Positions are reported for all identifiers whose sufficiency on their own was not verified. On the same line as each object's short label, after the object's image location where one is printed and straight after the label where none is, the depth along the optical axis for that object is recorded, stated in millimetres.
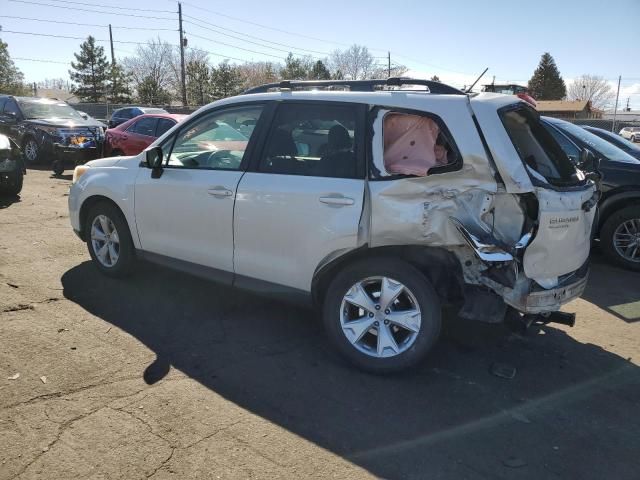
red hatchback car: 12219
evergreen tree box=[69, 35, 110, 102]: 56750
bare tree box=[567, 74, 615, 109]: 102750
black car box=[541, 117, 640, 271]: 6551
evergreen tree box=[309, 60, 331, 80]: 64375
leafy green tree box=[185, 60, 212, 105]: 54969
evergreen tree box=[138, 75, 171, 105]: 53375
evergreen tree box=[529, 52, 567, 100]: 77375
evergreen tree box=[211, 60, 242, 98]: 53594
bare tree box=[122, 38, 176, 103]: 72375
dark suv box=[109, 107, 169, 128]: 22109
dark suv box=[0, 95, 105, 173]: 13297
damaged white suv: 3486
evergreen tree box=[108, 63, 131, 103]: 54969
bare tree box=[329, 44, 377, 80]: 78375
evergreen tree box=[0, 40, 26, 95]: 52312
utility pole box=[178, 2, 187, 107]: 47188
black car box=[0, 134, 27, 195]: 8969
